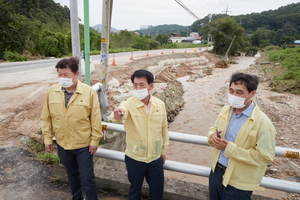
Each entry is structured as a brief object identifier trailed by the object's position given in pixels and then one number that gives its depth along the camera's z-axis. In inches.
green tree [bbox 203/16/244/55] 1546.5
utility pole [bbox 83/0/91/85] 156.1
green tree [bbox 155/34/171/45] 2437.3
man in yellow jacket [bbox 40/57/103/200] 91.5
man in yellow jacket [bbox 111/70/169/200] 87.8
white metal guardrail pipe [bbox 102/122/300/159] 87.1
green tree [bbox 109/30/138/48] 1737.9
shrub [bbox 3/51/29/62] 715.4
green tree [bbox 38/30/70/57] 925.8
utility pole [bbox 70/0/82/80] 145.0
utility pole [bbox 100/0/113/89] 203.5
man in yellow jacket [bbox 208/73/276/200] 70.6
